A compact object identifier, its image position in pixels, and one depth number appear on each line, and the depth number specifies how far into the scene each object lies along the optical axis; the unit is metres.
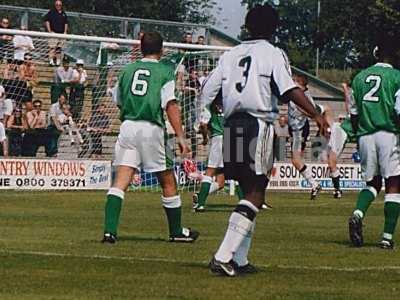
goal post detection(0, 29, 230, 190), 29.41
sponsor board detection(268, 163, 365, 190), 32.66
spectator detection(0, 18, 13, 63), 29.27
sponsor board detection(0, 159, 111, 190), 28.14
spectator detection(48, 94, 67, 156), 30.02
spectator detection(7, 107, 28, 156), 29.69
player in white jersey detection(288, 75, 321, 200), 27.12
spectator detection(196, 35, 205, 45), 34.31
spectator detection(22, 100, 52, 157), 29.86
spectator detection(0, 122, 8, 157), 28.91
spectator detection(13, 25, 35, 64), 29.56
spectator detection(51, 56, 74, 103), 30.14
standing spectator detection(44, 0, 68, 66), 32.38
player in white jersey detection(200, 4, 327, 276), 10.88
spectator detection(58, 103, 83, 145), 30.14
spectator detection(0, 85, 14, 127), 29.14
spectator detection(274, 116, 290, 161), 34.50
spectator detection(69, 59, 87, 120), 30.14
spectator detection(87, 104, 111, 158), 30.50
